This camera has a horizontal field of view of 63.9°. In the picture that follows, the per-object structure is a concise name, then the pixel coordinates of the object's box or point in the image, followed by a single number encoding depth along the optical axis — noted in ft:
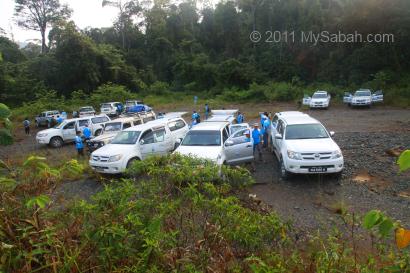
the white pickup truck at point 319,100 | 84.28
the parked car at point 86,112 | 87.94
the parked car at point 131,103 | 97.05
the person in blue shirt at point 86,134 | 49.06
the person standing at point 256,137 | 35.83
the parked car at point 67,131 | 56.39
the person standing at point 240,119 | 51.47
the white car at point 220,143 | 30.94
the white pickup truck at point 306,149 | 27.25
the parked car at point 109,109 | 93.56
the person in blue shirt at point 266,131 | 42.44
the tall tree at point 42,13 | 168.86
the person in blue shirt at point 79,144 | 43.37
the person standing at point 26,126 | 71.51
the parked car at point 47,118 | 81.92
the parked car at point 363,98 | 82.14
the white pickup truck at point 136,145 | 32.63
